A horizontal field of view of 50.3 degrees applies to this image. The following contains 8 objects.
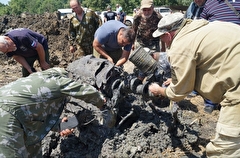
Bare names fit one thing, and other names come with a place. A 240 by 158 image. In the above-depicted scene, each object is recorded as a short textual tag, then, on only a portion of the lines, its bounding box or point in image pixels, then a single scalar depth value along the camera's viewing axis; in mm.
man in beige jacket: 2158
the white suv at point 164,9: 22061
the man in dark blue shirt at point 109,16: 11453
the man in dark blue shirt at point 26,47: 3660
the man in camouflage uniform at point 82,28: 4909
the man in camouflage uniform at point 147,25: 4789
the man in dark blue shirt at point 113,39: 3706
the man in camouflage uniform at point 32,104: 2400
